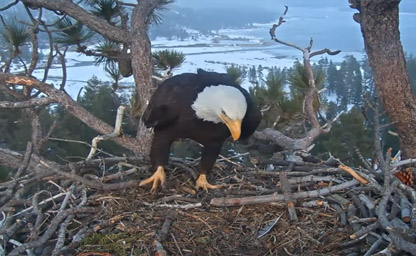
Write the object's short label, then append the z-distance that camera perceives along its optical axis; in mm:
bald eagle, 2362
